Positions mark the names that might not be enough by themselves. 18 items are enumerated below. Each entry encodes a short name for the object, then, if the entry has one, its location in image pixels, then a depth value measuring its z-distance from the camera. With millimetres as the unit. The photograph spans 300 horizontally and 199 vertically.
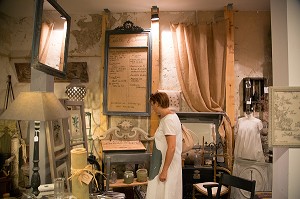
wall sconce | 4219
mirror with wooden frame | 2199
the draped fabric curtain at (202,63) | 4184
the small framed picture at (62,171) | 2529
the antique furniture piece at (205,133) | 3916
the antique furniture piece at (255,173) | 3845
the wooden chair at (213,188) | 3095
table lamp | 1853
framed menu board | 4320
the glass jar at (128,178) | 3590
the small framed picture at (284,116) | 2172
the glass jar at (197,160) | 3880
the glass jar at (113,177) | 3641
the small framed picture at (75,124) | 3469
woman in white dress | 2795
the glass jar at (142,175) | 3635
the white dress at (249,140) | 3922
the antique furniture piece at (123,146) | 3523
